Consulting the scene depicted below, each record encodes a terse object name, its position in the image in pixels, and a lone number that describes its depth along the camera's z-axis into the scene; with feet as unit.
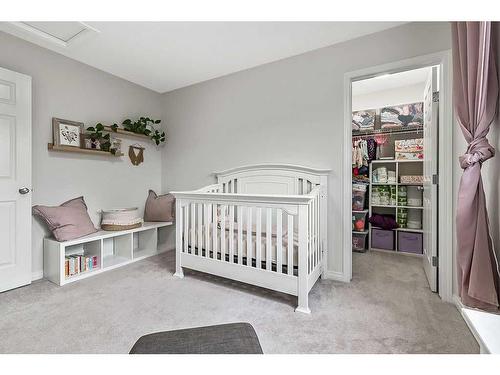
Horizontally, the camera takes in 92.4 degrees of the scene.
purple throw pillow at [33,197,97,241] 7.40
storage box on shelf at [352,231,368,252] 10.65
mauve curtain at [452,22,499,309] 3.88
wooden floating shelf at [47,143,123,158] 7.86
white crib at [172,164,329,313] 5.78
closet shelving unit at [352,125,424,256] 10.72
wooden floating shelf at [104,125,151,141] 9.22
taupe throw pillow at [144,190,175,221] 10.41
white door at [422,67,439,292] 6.44
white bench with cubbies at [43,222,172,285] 7.27
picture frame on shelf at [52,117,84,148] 7.97
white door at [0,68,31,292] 6.73
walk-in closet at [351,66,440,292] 10.61
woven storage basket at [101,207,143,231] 8.70
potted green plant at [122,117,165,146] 9.92
